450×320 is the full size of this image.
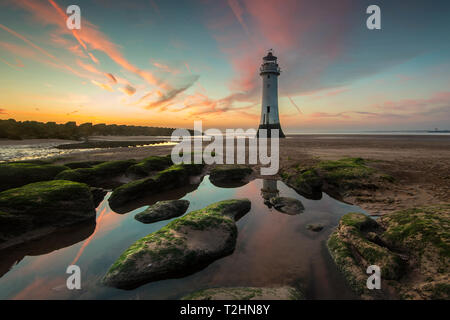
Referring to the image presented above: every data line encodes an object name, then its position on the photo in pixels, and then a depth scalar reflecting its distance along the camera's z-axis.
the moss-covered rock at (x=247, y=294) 3.02
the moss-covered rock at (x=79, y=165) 12.10
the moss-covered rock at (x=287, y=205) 6.95
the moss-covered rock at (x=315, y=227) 5.58
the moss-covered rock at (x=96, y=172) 9.68
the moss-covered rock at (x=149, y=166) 12.23
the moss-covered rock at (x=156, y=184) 8.26
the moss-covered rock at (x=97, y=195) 8.30
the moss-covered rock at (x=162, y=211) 6.44
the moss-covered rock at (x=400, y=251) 3.12
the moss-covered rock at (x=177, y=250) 3.61
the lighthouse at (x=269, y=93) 40.00
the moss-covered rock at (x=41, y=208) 5.20
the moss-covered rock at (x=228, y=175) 12.23
